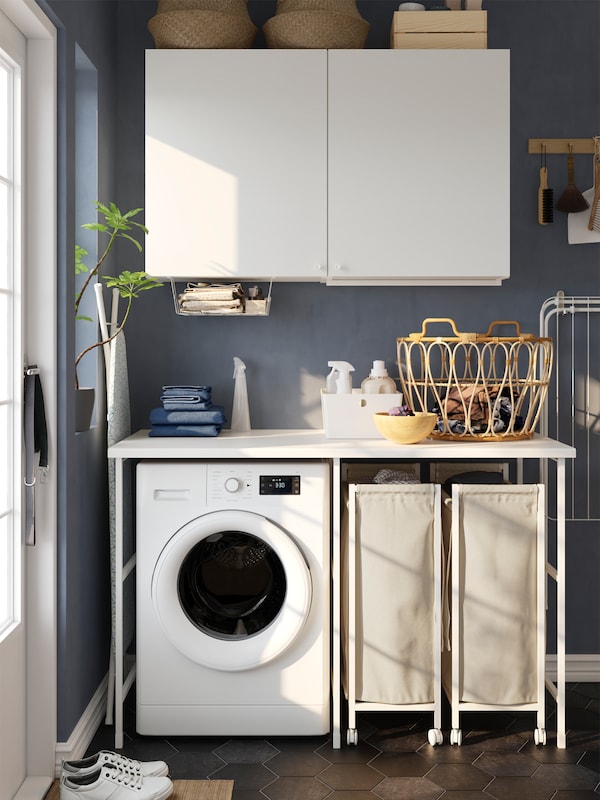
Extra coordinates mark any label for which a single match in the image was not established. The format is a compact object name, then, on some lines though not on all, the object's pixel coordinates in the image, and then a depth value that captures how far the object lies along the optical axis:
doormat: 2.19
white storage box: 2.73
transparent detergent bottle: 2.78
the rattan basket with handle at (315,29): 2.73
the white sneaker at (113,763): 2.18
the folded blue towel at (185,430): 2.77
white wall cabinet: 2.73
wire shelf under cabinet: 2.88
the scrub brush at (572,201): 3.02
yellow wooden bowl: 2.55
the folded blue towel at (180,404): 2.77
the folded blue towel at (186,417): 2.77
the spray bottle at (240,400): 3.01
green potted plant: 2.47
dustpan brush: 3.00
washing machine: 2.52
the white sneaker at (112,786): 2.13
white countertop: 2.53
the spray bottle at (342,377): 2.78
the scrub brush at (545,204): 3.02
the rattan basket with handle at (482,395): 2.65
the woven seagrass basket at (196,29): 2.72
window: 2.12
